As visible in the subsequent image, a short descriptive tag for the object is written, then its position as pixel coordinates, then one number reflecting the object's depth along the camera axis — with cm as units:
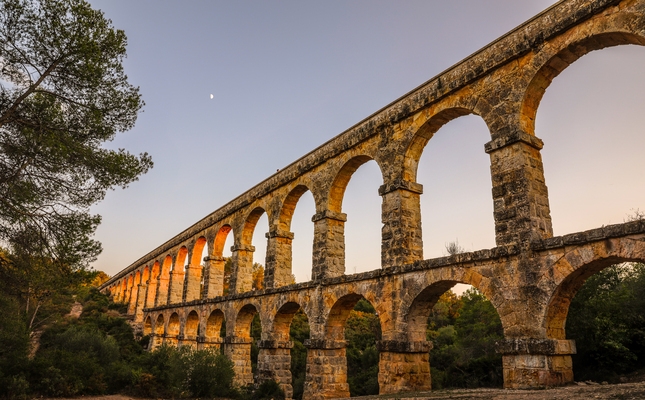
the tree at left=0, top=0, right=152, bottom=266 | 873
